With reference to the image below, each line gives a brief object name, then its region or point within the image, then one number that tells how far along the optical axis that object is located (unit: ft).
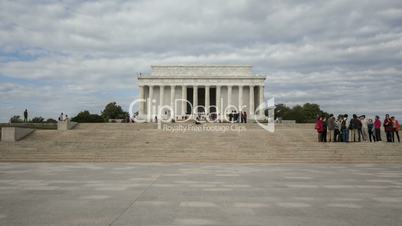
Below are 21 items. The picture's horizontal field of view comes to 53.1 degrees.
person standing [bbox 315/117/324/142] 84.99
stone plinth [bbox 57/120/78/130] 125.80
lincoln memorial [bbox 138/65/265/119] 239.30
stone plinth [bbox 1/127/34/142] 87.81
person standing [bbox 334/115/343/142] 86.99
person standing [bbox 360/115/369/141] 89.81
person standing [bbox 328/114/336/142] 85.81
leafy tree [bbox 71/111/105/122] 184.44
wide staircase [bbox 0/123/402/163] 73.00
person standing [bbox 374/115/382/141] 86.08
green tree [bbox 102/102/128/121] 288.10
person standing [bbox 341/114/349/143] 84.94
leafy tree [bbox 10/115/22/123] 174.65
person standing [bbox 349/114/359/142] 87.25
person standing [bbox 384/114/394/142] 83.56
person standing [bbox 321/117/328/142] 85.66
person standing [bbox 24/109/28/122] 155.99
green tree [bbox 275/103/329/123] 312.91
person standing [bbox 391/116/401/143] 83.58
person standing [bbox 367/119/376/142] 87.52
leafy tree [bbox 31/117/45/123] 181.00
